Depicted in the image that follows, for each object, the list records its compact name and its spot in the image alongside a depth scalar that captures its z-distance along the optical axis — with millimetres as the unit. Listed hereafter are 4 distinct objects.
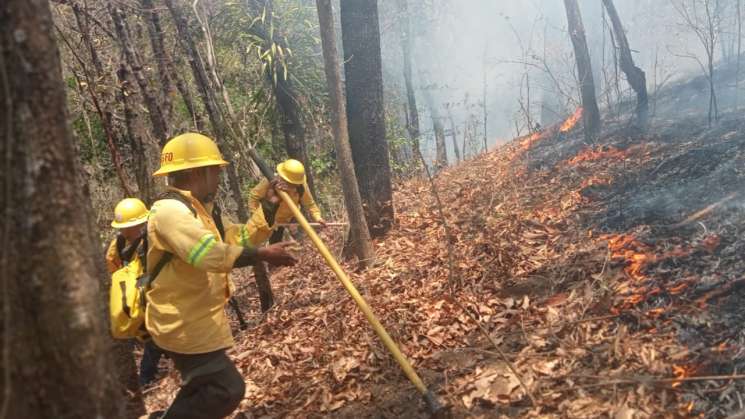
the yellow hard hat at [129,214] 4617
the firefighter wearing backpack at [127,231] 4621
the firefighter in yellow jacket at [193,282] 2758
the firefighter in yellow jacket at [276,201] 3811
